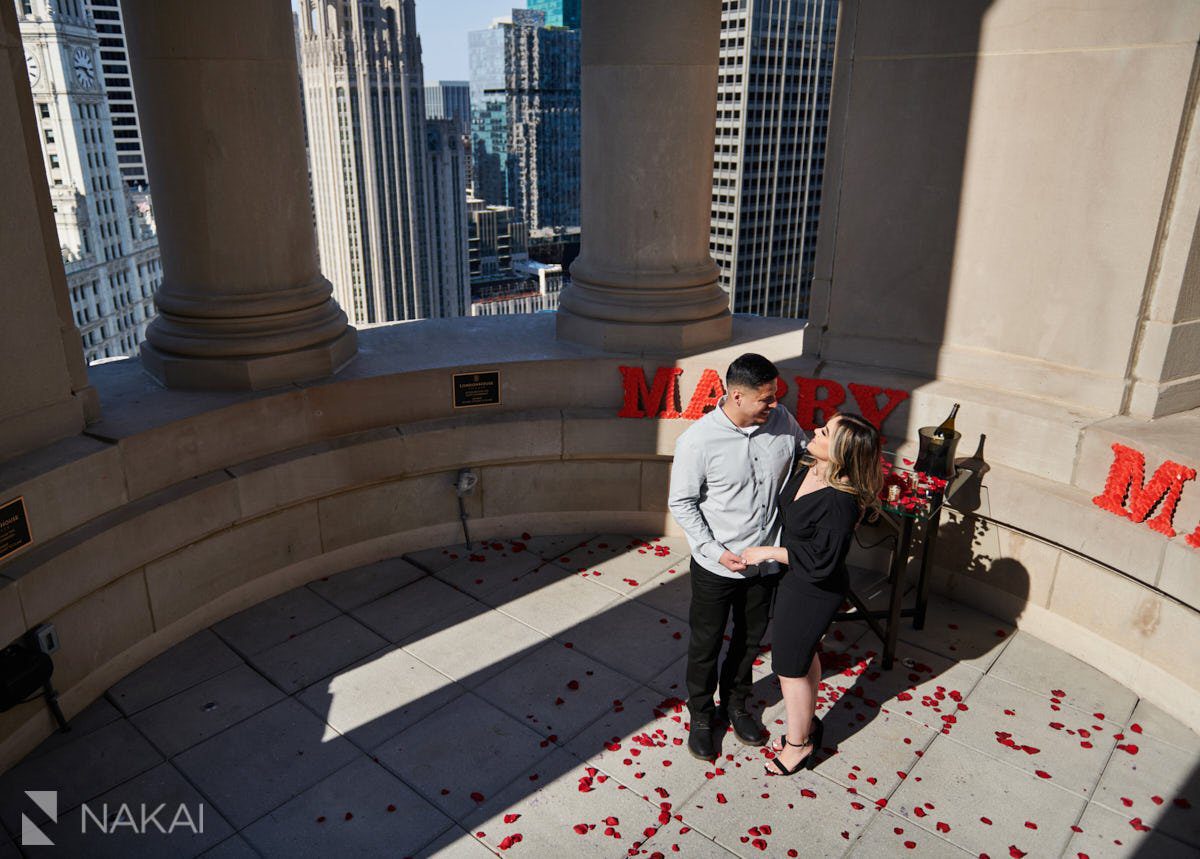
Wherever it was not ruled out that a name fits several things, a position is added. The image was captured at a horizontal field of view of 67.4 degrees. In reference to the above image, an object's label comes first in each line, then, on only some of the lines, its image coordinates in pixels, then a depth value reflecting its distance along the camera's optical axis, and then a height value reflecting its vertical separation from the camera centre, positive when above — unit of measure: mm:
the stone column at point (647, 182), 9789 -658
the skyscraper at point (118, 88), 157625 +5750
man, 5855 -2376
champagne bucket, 7969 -2803
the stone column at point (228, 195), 8312 -688
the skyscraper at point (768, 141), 127188 -2774
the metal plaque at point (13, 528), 6547 -2845
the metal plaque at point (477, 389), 9773 -2776
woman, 5629 -2570
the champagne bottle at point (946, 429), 8016 -2613
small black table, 7395 -3389
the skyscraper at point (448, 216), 173125 -17648
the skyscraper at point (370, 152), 151375 -5458
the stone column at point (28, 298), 6883 -1346
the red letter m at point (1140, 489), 7215 -2866
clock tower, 113438 -6631
